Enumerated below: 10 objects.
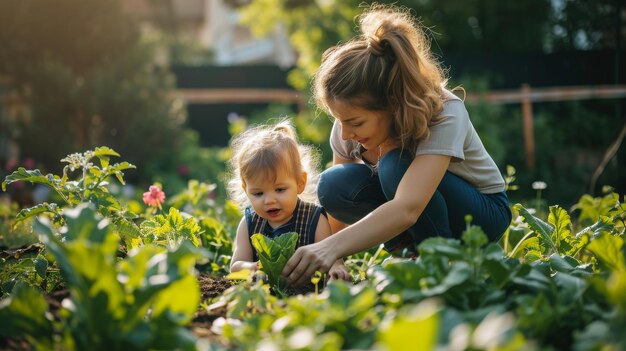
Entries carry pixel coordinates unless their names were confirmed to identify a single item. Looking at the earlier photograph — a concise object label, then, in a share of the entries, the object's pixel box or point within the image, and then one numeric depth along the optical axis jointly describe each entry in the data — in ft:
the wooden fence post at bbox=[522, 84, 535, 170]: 30.14
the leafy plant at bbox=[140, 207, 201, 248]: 7.58
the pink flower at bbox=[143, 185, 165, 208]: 10.05
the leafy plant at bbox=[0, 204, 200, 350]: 4.29
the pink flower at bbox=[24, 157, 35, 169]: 23.02
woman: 7.04
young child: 8.54
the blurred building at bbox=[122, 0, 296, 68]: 67.87
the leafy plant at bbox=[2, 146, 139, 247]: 7.48
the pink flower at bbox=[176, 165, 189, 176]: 24.57
